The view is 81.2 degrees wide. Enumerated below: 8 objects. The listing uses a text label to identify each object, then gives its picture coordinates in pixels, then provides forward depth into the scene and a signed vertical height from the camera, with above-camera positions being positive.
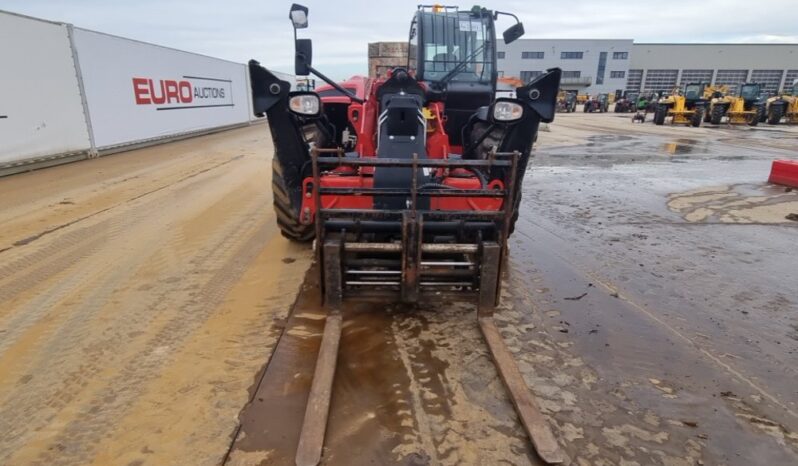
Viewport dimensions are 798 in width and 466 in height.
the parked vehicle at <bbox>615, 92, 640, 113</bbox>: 41.88 -0.14
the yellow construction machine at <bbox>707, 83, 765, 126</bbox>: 24.73 -0.23
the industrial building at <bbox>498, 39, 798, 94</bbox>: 66.38 +5.64
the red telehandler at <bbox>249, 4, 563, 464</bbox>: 3.10 -0.68
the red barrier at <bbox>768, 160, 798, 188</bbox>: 8.59 -1.25
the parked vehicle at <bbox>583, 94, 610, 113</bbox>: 42.34 -0.26
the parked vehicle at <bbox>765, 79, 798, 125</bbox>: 26.05 -0.26
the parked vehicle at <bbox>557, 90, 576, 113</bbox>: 42.12 -0.11
